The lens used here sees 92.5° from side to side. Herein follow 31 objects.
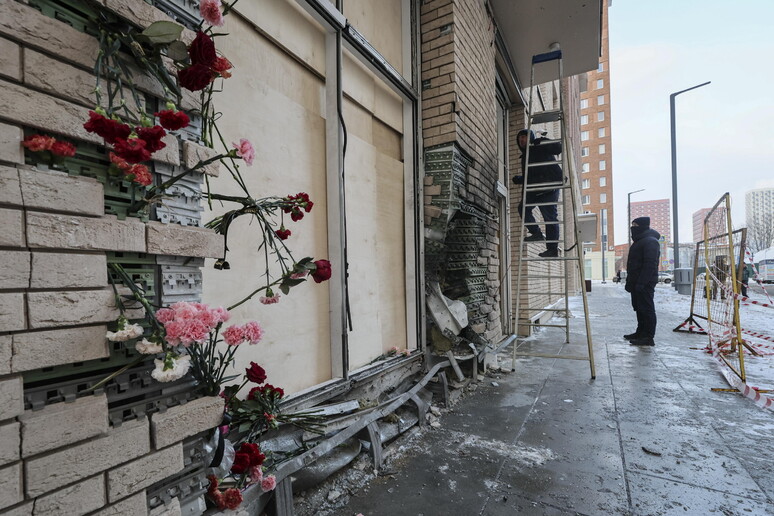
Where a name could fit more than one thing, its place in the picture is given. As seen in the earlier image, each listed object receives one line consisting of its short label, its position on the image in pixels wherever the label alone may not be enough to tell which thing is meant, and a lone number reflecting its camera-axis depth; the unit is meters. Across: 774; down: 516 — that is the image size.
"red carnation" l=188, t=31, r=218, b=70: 1.16
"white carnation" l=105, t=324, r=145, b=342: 1.05
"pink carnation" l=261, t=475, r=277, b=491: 1.52
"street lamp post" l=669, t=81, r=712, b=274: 12.51
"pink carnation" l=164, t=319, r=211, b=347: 1.08
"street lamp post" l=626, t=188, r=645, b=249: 25.84
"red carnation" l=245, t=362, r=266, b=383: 1.57
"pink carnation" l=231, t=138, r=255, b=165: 1.33
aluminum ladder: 4.00
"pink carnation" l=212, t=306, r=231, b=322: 1.20
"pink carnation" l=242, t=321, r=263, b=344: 1.33
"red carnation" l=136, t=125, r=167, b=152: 1.05
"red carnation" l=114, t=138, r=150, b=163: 1.00
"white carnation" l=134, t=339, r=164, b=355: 1.08
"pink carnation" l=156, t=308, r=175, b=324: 1.12
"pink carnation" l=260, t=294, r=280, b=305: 1.47
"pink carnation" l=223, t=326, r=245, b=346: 1.29
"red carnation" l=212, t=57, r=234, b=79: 1.24
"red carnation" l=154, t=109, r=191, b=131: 1.10
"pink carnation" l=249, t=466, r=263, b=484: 1.50
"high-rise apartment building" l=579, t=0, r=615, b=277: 42.75
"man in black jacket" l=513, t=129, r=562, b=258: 4.80
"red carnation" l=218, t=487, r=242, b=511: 1.40
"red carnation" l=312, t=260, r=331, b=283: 1.46
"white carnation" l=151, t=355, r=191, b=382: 1.07
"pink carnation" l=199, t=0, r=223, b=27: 1.19
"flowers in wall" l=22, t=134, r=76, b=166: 0.94
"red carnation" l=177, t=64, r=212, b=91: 1.17
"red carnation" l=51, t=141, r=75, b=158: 0.97
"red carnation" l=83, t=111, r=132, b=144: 0.97
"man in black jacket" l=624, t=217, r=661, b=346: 5.66
